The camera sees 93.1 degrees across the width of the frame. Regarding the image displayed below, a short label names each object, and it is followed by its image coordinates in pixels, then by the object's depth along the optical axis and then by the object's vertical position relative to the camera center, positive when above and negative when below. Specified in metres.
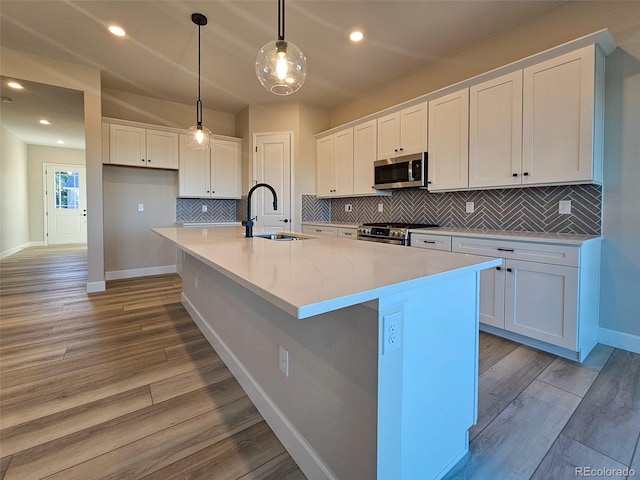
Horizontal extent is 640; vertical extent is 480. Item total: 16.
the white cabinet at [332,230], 4.03 -0.06
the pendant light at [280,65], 1.71 +0.94
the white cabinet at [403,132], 3.38 +1.11
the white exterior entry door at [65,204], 8.37 +0.63
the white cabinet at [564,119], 2.19 +0.82
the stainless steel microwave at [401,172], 3.38 +0.64
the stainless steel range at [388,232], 3.21 -0.07
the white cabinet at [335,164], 4.42 +0.95
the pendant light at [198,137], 3.23 +0.96
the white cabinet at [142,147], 4.34 +1.18
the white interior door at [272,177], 4.89 +0.80
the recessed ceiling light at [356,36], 3.02 +1.93
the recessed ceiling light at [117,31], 2.96 +1.94
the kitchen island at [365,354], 0.92 -0.48
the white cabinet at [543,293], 2.12 -0.52
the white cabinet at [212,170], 4.91 +0.93
